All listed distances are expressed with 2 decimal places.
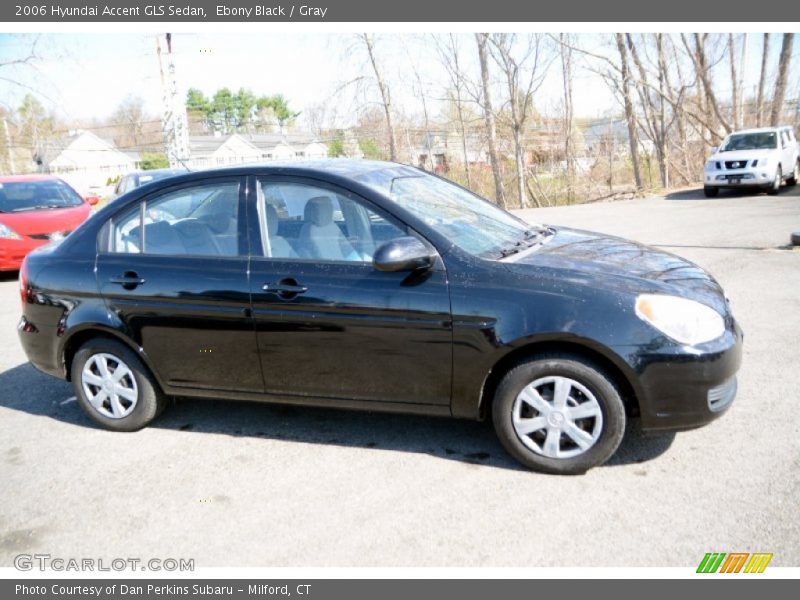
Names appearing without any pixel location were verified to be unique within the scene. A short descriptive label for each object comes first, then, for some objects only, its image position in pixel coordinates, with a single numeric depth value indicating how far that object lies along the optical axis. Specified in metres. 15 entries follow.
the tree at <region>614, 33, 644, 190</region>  23.19
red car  10.41
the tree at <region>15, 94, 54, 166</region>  50.81
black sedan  3.34
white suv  16.59
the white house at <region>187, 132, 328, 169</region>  60.47
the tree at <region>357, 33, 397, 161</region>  24.11
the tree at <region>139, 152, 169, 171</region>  47.56
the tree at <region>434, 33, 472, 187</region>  25.39
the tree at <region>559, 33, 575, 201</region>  27.87
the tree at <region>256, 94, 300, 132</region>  83.81
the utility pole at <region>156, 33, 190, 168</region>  23.34
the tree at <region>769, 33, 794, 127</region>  23.60
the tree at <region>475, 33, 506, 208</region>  23.09
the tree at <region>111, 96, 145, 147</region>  66.81
